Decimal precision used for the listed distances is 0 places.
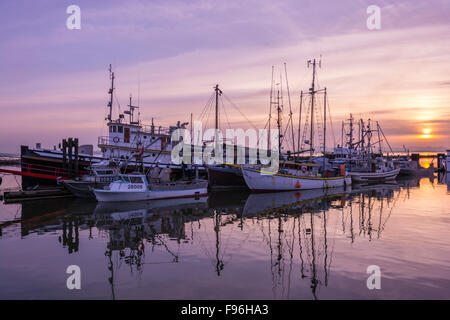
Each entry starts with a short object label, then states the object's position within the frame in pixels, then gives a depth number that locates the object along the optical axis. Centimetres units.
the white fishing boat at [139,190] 2517
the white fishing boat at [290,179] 3578
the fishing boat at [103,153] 3203
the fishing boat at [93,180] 2725
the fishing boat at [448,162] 8119
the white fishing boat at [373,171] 5312
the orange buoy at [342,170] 4658
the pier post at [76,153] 3147
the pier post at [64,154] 3155
